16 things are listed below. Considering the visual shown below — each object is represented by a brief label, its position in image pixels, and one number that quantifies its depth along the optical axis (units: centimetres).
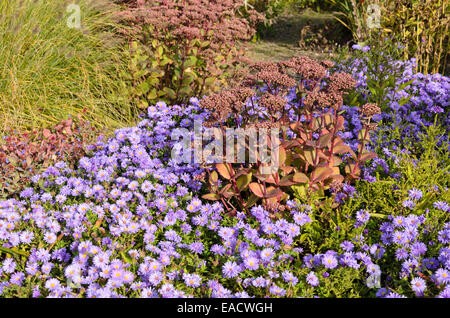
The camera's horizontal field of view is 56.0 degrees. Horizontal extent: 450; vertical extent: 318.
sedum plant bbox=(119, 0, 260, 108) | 388
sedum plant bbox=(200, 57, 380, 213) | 243
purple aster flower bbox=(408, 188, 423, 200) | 252
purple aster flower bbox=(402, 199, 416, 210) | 246
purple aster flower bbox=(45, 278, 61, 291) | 209
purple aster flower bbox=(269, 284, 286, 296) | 205
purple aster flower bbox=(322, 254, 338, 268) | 217
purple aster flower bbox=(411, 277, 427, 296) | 199
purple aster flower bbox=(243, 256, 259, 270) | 215
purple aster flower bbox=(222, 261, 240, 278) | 215
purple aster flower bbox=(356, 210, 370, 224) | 240
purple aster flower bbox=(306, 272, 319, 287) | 210
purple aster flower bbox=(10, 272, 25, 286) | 220
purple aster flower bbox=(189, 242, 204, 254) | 234
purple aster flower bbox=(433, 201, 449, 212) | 246
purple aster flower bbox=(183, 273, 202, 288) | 210
